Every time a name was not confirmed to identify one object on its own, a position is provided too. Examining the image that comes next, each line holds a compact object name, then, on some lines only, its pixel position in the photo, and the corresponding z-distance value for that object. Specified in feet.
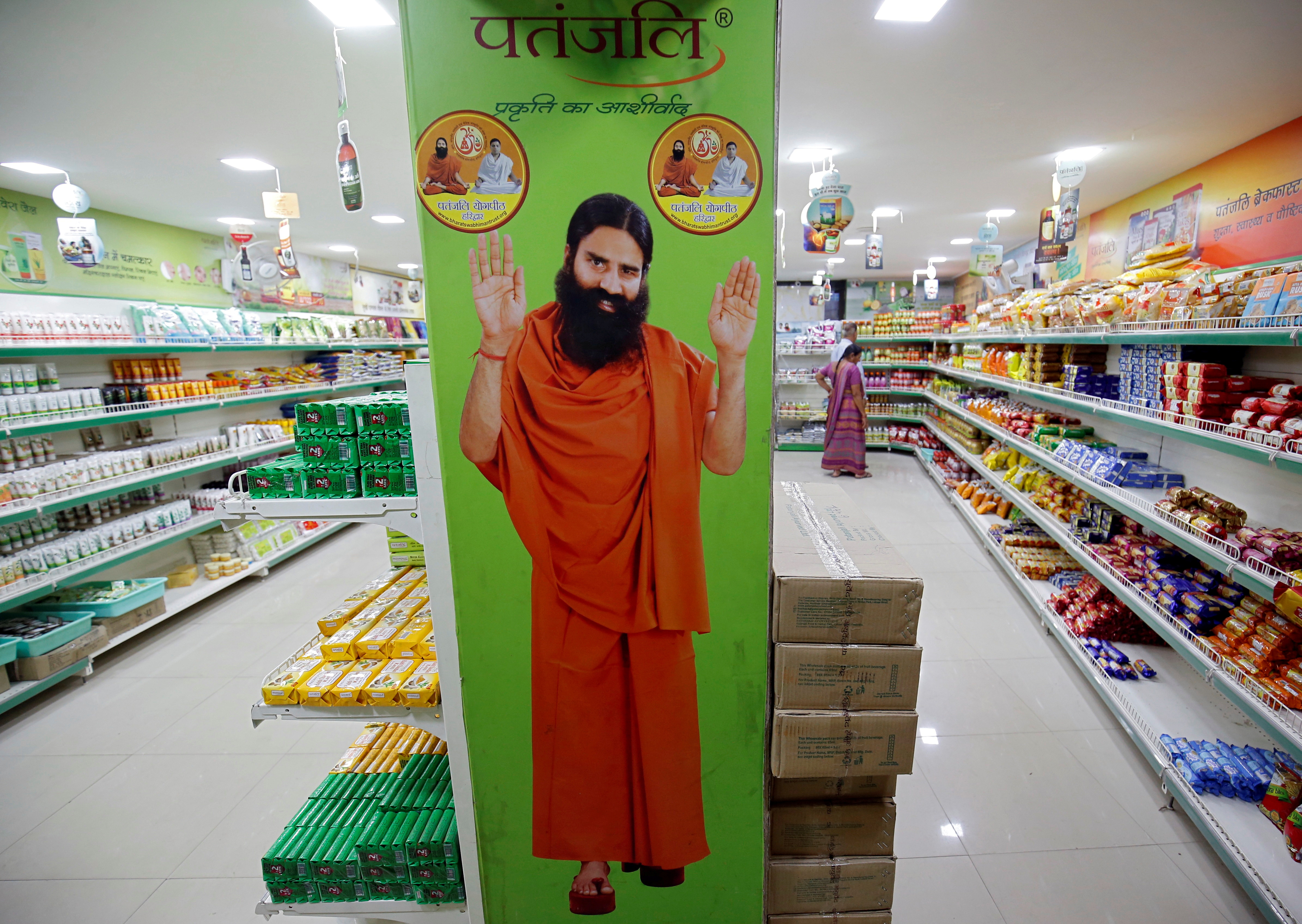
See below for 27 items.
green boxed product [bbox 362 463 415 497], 5.27
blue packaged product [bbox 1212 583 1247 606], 8.90
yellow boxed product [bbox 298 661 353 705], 5.63
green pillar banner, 4.32
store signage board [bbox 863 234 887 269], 20.89
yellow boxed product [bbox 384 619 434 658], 6.16
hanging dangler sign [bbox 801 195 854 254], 14.17
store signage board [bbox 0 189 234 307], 14.05
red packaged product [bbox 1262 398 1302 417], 7.43
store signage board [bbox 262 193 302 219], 11.97
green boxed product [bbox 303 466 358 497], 5.41
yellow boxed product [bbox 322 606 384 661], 6.11
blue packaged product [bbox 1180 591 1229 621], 8.68
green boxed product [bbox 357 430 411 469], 5.24
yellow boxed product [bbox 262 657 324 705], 5.65
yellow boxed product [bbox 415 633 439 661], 6.16
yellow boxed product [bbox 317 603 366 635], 6.58
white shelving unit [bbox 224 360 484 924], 4.99
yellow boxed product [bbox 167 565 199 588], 16.29
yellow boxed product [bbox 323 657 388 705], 5.61
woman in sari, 26.71
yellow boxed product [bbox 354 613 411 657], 6.17
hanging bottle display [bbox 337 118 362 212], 8.20
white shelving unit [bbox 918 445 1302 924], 6.47
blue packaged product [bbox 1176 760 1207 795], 7.72
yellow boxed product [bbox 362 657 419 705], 5.59
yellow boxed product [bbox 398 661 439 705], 5.56
